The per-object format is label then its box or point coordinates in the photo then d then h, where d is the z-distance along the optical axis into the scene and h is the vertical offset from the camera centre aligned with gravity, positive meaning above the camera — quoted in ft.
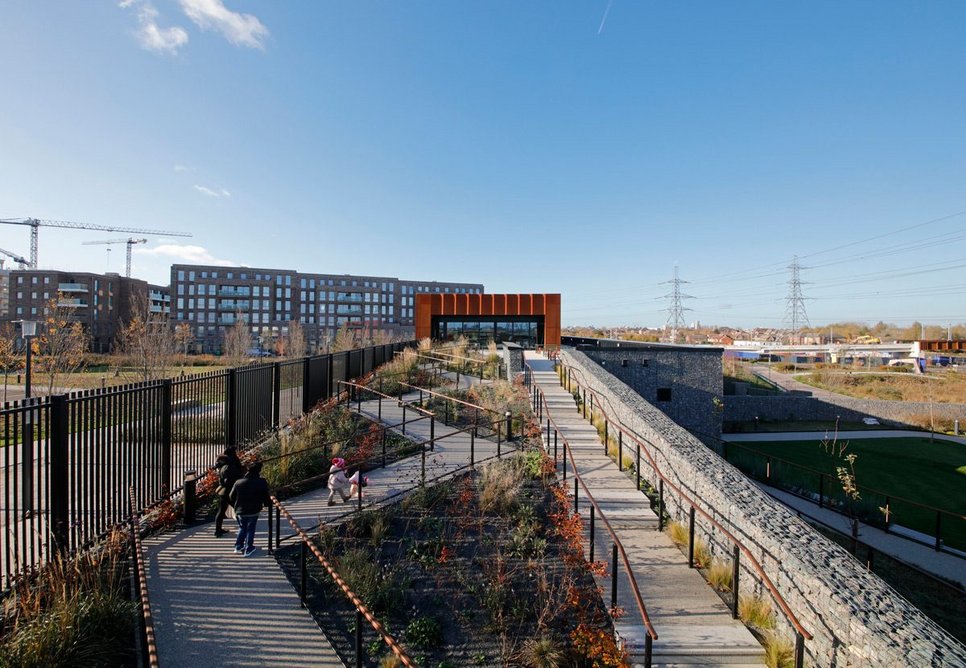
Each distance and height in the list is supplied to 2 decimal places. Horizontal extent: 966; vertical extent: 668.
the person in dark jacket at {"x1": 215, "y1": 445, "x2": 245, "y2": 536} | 21.16 -7.53
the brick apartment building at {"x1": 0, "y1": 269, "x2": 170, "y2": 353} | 223.92 +18.71
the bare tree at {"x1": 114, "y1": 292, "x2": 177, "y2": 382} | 70.59 -3.29
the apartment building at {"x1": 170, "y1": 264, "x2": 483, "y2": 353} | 265.34 +22.36
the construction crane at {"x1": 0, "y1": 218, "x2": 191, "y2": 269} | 407.85 +104.86
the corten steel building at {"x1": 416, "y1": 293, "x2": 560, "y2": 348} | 118.62 +5.00
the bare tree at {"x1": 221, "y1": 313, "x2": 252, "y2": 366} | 131.54 -4.30
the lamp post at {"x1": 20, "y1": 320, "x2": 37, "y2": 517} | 13.53 -4.77
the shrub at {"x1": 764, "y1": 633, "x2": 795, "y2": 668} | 13.15 -10.29
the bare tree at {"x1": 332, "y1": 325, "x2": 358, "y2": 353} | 115.96 -2.52
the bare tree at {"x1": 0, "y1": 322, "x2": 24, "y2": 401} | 70.33 -4.39
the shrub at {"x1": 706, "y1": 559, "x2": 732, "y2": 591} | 17.22 -10.17
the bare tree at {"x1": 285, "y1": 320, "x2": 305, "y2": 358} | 147.43 -5.20
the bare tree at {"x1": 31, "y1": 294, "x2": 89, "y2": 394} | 66.85 -3.03
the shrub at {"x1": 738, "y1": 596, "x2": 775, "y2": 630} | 14.79 -10.20
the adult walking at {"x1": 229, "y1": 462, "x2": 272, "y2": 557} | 18.98 -8.06
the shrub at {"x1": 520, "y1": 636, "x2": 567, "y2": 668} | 13.70 -10.82
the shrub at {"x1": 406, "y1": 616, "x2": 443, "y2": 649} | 14.80 -10.99
